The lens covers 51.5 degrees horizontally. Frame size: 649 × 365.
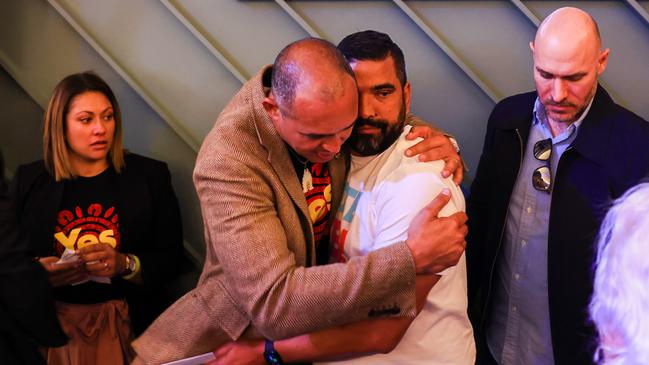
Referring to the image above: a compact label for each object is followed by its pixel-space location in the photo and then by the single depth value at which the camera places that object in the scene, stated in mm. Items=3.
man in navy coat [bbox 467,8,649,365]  2000
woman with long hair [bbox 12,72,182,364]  2441
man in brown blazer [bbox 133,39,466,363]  1606
